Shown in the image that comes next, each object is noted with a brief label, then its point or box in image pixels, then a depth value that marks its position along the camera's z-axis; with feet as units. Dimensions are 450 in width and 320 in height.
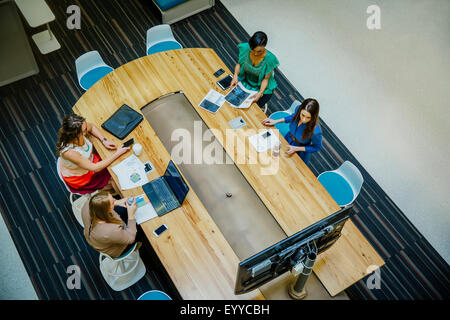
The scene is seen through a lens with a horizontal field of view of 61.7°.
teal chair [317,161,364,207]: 13.43
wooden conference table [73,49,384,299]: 11.08
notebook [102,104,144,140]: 13.24
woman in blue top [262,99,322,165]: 12.22
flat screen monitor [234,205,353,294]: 8.92
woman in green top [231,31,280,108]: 14.42
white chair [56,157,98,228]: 14.48
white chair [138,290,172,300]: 11.55
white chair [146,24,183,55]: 16.43
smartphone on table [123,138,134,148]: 12.99
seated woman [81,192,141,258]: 10.38
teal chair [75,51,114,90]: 15.24
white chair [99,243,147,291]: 13.17
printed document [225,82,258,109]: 14.07
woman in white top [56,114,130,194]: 11.68
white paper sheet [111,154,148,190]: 12.34
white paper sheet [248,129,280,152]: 13.30
